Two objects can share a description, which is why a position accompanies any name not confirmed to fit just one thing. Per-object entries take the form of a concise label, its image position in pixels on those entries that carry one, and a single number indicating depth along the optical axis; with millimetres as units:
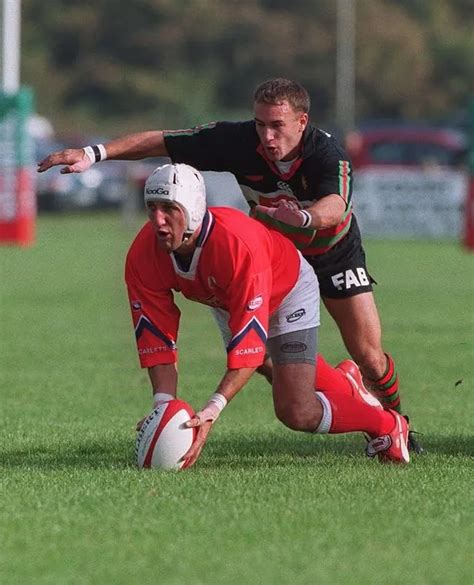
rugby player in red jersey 15383
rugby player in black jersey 16594
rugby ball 15687
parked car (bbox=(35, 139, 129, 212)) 89125
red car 78562
